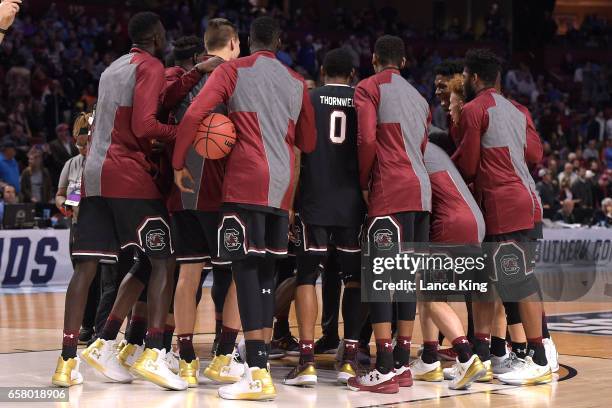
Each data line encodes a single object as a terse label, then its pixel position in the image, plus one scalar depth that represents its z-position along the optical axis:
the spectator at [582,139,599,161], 25.67
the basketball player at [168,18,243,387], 7.05
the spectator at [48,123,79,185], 16.92
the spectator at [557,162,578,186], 22.02
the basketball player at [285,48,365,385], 7.26
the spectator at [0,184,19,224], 15.49
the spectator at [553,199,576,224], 20.56
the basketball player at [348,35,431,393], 7.07
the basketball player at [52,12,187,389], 6.96
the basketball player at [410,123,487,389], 7.41
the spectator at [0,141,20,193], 16.78
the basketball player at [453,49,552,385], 7.55
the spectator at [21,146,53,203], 16.47
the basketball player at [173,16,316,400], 6.64
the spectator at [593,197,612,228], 20.47
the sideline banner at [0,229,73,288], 14.62
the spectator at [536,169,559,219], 20.77
